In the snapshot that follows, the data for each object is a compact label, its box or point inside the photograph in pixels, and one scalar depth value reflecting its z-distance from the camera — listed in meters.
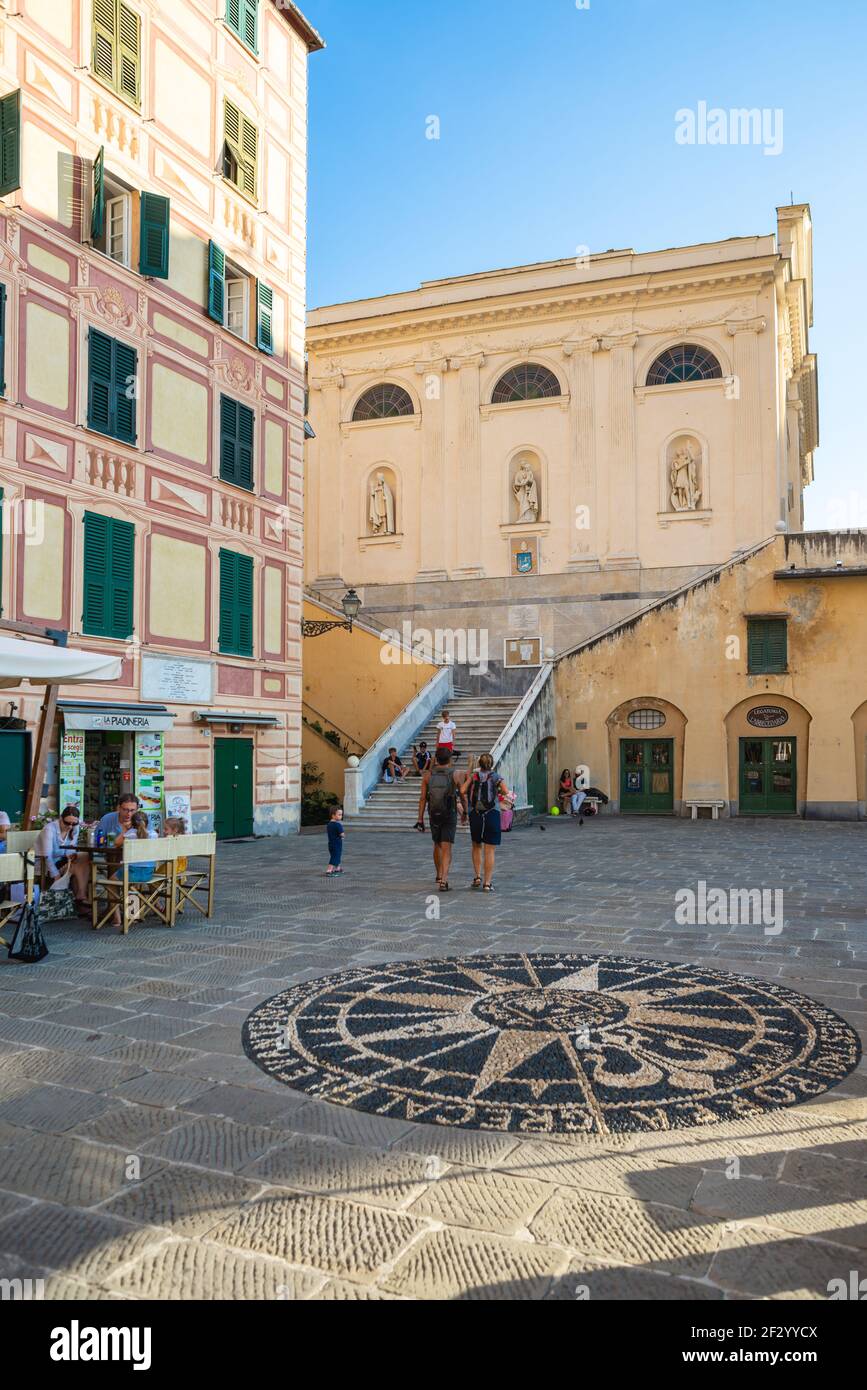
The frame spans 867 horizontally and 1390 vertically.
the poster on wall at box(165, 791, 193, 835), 17.52
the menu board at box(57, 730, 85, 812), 15.30
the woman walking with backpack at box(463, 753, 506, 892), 11.95
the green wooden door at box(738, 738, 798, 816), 27.00
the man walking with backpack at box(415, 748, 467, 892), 12.32
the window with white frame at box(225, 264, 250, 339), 20.14
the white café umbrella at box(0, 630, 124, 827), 8.80
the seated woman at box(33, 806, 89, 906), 10.30
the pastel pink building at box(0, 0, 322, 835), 15.15
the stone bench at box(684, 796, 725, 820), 26.72
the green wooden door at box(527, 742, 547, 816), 25.55
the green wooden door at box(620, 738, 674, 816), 27.83
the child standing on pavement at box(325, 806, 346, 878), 13.84
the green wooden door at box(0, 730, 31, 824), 14.30
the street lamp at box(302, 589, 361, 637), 24.12
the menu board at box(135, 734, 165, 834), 16.98
